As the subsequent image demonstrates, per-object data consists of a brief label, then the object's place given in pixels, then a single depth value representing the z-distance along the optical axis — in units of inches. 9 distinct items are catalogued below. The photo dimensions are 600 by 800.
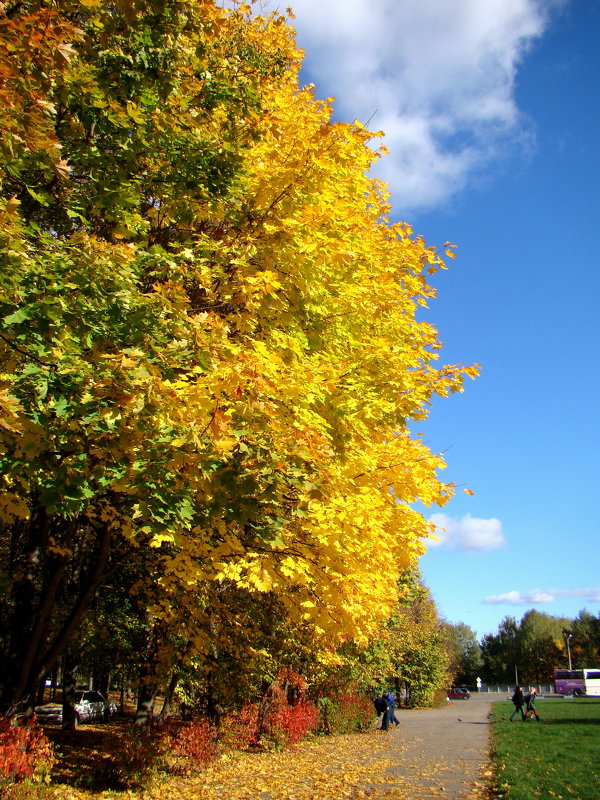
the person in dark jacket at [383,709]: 737.6
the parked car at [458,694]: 2123.5
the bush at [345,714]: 671.1
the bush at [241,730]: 461.7
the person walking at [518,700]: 813.5
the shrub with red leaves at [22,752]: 215.8
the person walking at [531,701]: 799.7
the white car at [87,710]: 872.9
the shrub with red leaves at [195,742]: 390.6
